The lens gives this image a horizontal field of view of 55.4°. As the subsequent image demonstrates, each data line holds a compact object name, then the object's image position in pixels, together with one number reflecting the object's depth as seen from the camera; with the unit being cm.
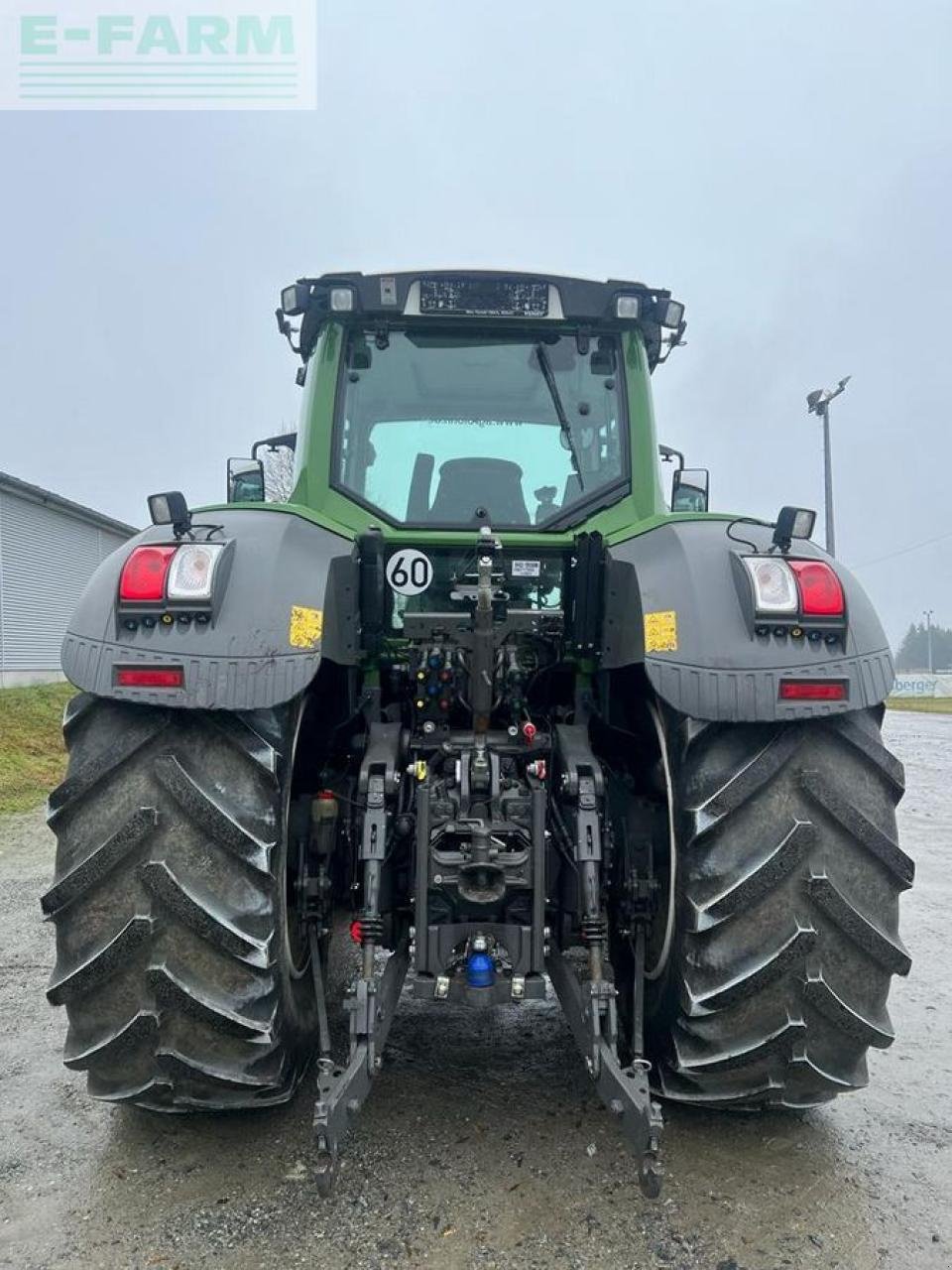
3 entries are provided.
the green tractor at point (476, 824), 220
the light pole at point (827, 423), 1383
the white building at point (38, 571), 1825
